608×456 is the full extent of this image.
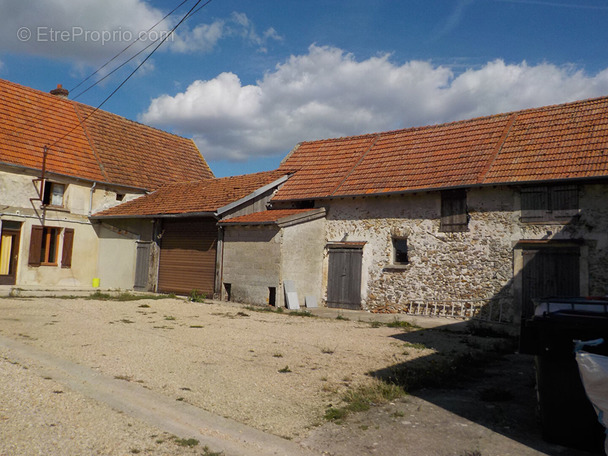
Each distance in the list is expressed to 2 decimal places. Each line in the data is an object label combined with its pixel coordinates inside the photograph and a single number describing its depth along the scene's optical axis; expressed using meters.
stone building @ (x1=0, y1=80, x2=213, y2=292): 17.41
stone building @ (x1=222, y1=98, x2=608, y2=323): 12.32
